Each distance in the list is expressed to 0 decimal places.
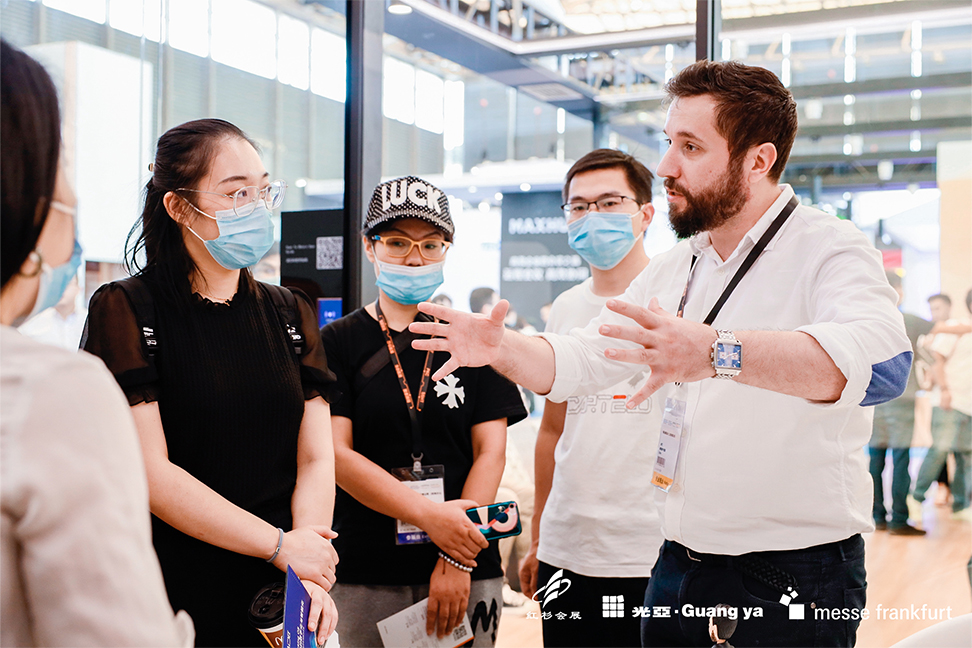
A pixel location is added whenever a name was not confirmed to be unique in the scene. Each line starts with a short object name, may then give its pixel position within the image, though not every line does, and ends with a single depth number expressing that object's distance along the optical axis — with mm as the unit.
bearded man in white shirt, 1354
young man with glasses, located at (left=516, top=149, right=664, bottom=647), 2139
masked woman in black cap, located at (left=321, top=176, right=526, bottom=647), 1982
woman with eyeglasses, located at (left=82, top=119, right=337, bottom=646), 1493
